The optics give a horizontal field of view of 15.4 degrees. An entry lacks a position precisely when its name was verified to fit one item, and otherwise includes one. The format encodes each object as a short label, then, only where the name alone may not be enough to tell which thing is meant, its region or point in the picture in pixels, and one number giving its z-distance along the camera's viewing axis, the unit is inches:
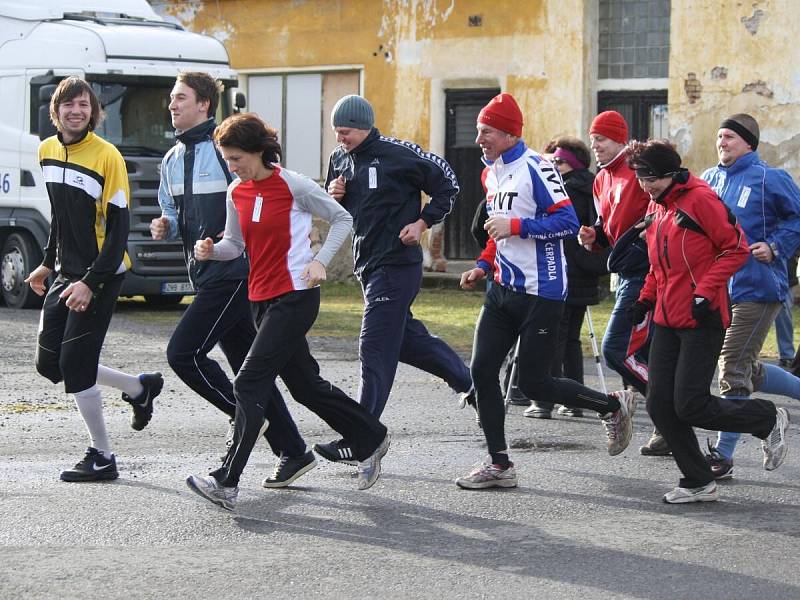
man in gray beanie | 594.2
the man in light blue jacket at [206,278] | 561.7
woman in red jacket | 522.1
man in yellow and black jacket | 559.4
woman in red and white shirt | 512.1
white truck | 1290.2
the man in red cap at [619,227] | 646.9
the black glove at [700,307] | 515.6
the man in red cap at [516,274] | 559.4
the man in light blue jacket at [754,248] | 595.7
